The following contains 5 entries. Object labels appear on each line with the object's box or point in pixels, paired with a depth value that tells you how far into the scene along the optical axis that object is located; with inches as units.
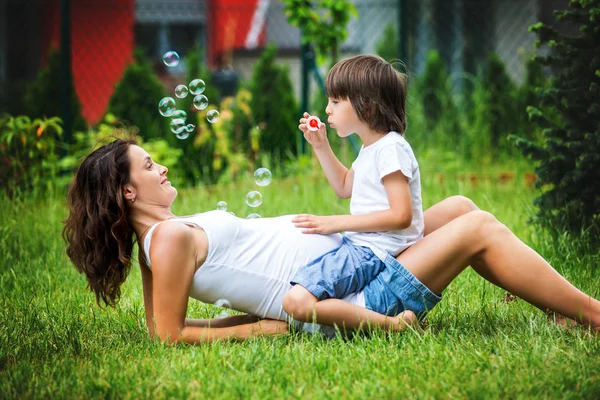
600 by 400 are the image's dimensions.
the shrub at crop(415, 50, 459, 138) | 673.6
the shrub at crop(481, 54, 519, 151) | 611.5
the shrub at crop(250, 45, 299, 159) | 583.5
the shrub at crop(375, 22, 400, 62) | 711.7
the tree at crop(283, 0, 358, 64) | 518.3
